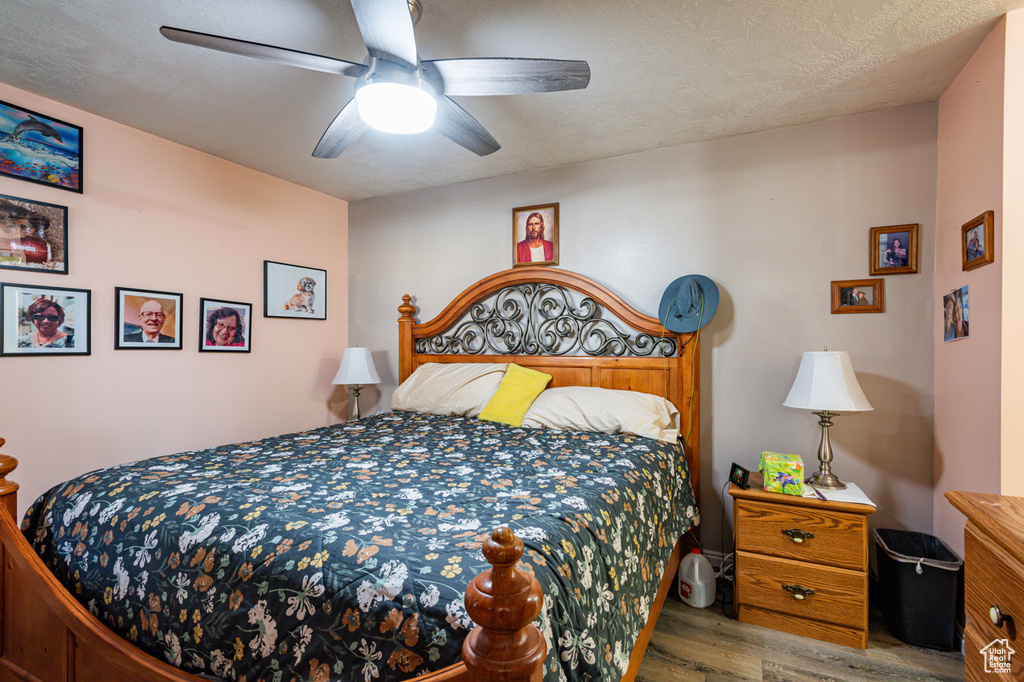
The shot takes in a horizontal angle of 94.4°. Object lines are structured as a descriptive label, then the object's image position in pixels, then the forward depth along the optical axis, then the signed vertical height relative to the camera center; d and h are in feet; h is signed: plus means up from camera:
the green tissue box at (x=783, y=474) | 7.18 -2.05
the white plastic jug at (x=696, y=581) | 7.80 -4.02
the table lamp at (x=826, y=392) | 7.06 -0.79
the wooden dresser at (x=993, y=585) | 2.36 -1.35
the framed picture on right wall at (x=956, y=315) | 6.57 +0.37
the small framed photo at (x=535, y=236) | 10.82 +2.39
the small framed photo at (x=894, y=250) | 7.78 +1.51
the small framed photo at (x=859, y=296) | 7.99 +0.76
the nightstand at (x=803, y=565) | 6.65 -3.29
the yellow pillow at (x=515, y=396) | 9.43 -1.17
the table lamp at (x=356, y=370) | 11.63 -0.80
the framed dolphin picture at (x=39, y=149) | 7.52 +3.10
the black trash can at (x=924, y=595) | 6.46 -3.56
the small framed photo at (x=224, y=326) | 10.18 +0.25
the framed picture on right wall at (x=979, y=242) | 5.91 +1.30
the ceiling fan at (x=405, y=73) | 4.75 +2.98
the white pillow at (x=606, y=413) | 8.31 -1.36
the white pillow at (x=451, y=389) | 10.05 -1.11
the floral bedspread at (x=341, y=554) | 3.21 -1.77
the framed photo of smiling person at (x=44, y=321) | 7.53 +0.26
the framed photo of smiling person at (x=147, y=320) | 8.82 +0.33
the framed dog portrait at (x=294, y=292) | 11.50 +1.17
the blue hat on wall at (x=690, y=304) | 8.87 +0.67
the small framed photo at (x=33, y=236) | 7.54 +1.64
